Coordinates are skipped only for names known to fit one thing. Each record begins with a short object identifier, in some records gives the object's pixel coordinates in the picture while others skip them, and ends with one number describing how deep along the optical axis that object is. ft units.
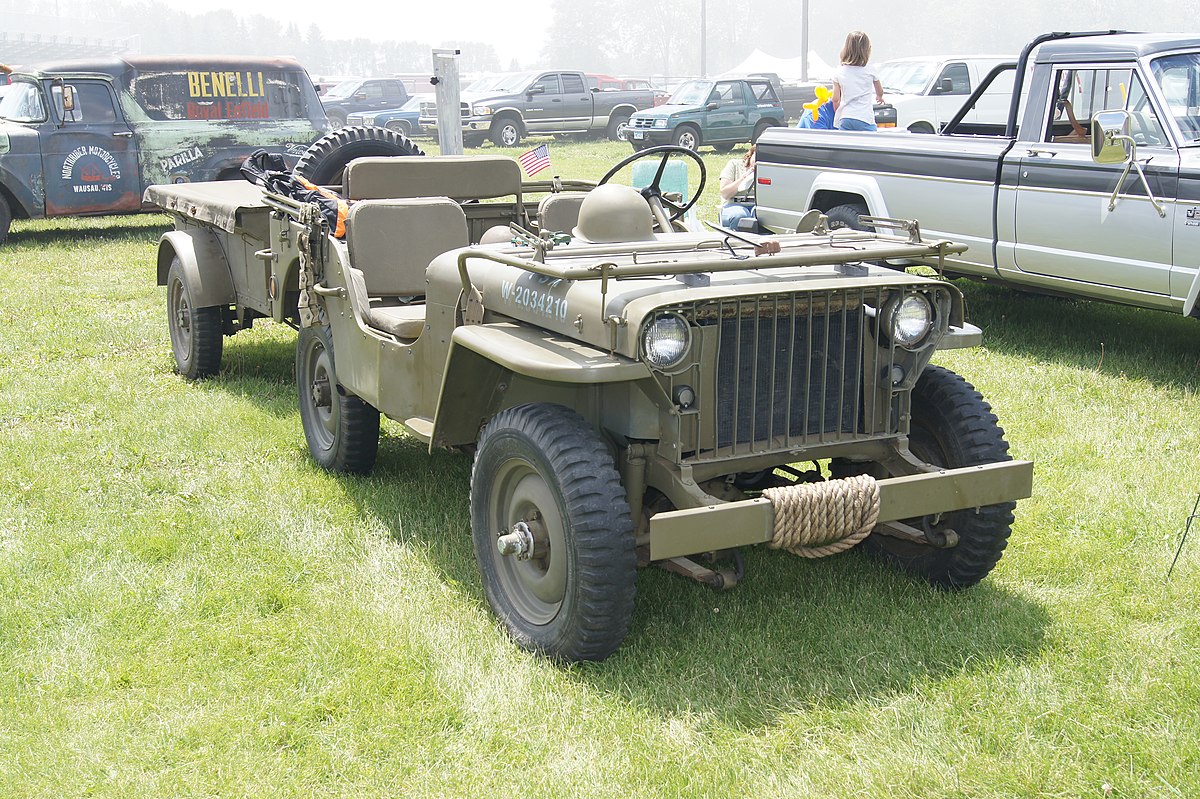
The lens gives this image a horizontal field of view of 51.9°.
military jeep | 12.54
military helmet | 15.46
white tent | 170.19
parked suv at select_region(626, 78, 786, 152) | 81.97
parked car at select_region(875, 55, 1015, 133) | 60.90
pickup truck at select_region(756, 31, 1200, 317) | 23.73
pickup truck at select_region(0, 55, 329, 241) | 44.42
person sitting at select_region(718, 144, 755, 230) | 35.83
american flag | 32.73
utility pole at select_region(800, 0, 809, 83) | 133.69
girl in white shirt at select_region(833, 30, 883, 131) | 34.06
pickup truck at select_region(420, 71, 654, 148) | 92.99
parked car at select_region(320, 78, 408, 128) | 108.88
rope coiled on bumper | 12.38
